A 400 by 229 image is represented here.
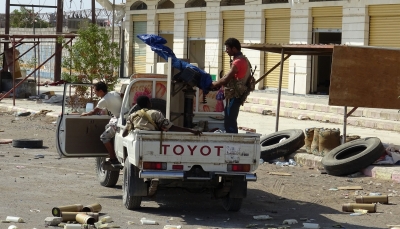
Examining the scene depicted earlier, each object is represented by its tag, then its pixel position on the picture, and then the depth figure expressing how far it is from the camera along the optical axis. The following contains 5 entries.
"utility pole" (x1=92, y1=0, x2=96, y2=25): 39.08
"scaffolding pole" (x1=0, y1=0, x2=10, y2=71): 36.12
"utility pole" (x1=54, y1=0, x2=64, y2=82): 35.81
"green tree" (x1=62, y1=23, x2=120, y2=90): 24.41
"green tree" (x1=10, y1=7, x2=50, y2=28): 72.81
